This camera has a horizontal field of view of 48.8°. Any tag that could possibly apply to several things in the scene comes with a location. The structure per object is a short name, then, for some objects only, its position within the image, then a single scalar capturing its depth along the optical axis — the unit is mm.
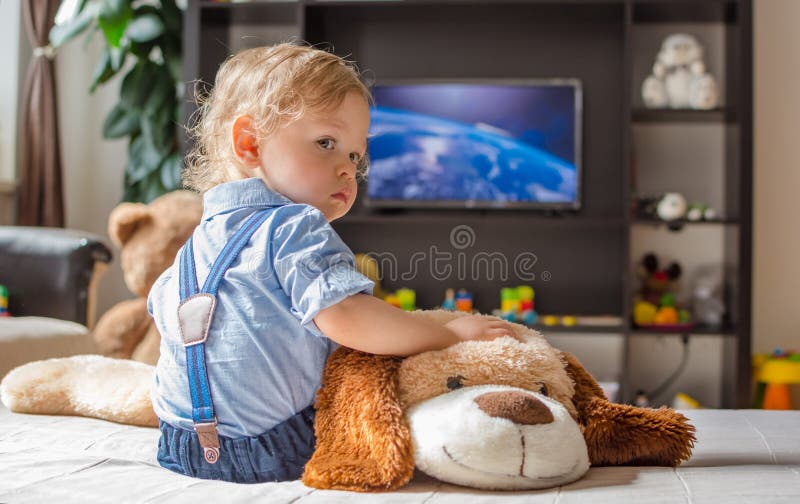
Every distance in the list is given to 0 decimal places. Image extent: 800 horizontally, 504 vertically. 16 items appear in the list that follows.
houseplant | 3432
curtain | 3637
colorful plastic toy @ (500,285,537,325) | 3270
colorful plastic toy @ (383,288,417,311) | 3324
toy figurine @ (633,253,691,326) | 3172
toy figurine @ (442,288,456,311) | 3356
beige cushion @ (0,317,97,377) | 1547
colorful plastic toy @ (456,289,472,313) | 3303
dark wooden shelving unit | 3318
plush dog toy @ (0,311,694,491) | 729
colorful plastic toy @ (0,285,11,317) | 2193
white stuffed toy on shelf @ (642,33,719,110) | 3197
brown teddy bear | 2680
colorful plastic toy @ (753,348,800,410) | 3031
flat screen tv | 3389
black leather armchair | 2189
